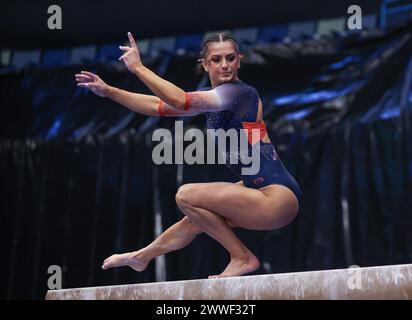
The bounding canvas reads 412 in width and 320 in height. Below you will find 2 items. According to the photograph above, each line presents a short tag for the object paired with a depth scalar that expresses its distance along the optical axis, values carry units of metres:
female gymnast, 7.63
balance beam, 6.25
